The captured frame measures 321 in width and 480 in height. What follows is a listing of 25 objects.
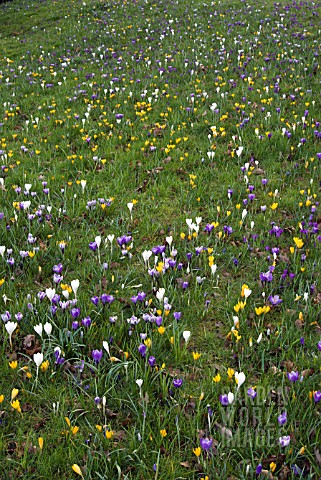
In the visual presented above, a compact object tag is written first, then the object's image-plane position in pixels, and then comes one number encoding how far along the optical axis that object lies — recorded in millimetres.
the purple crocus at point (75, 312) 3756
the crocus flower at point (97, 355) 3312
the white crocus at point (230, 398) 2892
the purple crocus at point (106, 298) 3947
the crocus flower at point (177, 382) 3187
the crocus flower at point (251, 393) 3034
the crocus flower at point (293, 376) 3068
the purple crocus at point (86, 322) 3672
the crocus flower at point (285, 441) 2701
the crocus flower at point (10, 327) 3480
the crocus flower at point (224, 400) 2959
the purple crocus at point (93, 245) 4590
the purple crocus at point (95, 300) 3895
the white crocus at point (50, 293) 3812
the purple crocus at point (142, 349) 3387
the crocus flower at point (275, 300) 3945
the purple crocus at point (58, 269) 4316
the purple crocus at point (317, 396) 2951
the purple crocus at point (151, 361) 3316
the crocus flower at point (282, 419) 2812
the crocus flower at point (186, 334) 3504
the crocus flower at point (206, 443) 2699
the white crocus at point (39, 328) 3464
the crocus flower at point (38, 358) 3201
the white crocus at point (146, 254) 4367
